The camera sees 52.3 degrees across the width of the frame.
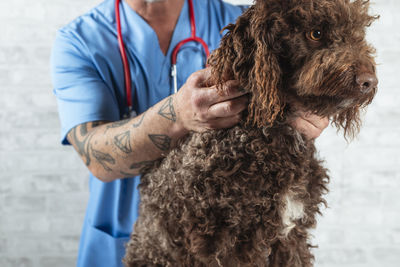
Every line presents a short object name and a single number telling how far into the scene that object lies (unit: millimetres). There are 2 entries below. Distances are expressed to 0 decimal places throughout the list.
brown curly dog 738
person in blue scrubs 1098
